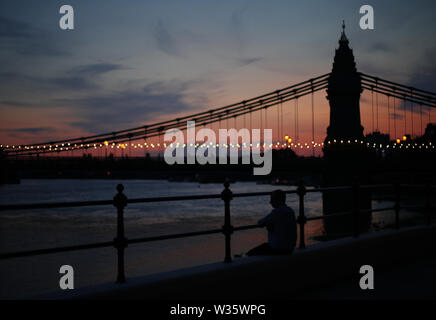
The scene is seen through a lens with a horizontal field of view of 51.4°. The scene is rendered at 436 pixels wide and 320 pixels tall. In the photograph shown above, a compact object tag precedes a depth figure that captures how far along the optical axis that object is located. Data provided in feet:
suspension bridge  161.48
